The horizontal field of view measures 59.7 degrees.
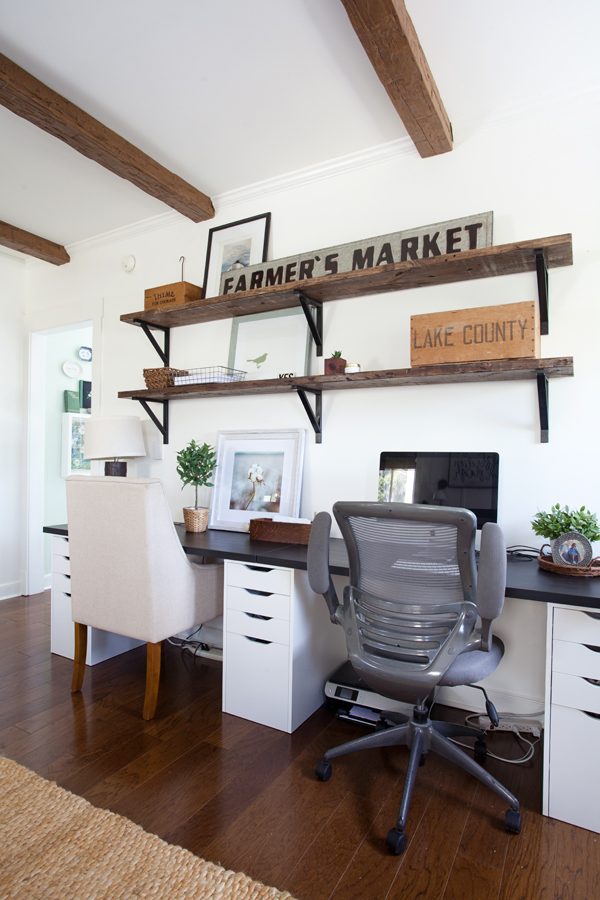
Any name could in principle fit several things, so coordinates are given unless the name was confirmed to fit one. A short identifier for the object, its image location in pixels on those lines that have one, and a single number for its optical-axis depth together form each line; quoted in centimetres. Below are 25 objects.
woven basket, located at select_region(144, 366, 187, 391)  286
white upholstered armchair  209
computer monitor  209
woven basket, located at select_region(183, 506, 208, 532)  268
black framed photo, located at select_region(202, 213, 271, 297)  282
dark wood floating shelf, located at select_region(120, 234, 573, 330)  194
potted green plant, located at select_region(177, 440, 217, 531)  268
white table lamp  293
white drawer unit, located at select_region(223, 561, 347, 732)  205
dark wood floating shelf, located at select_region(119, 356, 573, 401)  187
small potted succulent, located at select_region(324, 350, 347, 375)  231
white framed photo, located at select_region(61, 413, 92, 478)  438
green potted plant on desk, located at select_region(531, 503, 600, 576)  173
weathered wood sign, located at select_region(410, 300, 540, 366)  185
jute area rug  129
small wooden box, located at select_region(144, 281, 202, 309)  287
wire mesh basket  266
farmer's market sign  220
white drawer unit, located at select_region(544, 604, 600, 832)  151
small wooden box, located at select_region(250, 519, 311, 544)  229
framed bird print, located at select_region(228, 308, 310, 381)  264
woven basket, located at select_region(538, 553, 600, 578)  170
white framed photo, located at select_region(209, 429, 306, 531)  261
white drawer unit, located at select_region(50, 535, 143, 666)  270
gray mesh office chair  143
